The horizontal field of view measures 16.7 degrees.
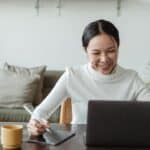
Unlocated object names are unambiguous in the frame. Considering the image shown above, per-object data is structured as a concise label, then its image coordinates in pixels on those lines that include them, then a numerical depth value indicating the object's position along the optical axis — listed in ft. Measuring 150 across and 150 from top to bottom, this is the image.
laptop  5.33
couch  10.93
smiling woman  6.56
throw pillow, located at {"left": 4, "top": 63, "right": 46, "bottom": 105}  12.11
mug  5.45
